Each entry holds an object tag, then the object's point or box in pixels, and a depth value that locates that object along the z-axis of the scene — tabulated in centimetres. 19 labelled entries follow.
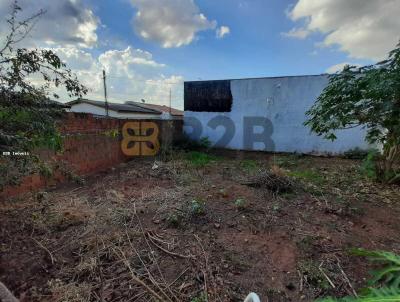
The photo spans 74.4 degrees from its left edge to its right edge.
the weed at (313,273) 245
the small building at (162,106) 2138
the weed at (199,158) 750
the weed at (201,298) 225
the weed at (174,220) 337
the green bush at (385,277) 120
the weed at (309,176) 578
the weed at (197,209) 356
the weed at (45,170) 278
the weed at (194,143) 1048
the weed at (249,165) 701
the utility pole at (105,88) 1235
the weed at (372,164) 574
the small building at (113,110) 1544
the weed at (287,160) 805
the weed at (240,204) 382
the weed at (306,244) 292
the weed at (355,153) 870
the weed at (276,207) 379
